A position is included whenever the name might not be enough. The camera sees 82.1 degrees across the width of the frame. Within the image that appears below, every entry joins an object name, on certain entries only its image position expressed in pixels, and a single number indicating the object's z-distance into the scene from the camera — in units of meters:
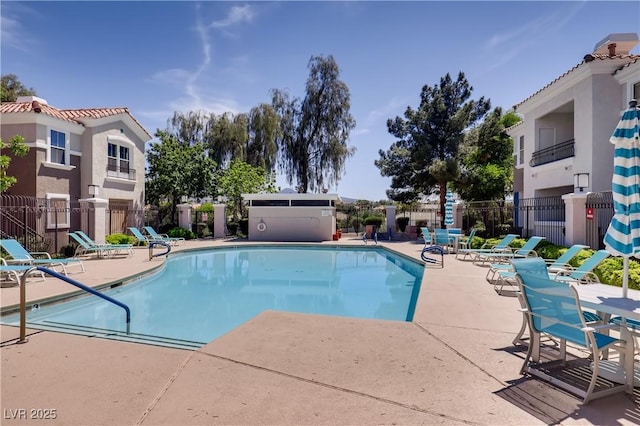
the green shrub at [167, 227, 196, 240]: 21.89
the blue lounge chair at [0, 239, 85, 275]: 9.43
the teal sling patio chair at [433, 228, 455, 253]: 14.97
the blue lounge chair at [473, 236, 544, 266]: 11.01
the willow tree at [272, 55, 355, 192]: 29.08
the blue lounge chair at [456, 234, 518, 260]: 12.56
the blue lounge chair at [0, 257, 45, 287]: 8.35
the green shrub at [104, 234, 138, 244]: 16.80
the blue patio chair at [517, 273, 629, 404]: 3.14
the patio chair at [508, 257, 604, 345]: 3.92
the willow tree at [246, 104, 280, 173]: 29.02
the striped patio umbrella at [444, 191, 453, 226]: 19.11
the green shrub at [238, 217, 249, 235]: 24.96
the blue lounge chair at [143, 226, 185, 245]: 18.35
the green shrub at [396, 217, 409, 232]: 27.70
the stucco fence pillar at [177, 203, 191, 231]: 23.08
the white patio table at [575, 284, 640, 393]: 3.23
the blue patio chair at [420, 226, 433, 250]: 15.38
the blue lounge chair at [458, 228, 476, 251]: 14.50
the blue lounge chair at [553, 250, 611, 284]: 6.82
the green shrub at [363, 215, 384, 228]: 25.97
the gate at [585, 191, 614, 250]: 10.91
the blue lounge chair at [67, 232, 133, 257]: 13.44
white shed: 23.12
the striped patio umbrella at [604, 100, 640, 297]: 4.23
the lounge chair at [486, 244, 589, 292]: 8.14
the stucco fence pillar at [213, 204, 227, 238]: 23.55
